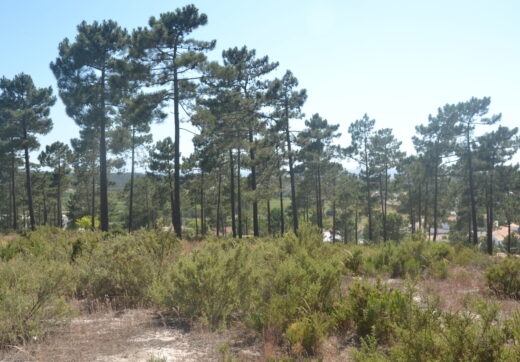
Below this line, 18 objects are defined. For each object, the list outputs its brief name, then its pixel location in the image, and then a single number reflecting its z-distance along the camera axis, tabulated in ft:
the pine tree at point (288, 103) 76.18
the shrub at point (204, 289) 15.71
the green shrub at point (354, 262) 28.05
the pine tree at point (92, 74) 65.77
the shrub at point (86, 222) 117.13
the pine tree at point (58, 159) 122.72
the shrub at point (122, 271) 19.30
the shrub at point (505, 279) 21.18
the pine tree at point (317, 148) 80.74
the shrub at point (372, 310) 13.25
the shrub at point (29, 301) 13.53
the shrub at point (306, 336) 12.62
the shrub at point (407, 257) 27.02
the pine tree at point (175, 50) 56.34
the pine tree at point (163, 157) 113.19
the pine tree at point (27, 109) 84.79
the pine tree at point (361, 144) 107.65
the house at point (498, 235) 284.24
